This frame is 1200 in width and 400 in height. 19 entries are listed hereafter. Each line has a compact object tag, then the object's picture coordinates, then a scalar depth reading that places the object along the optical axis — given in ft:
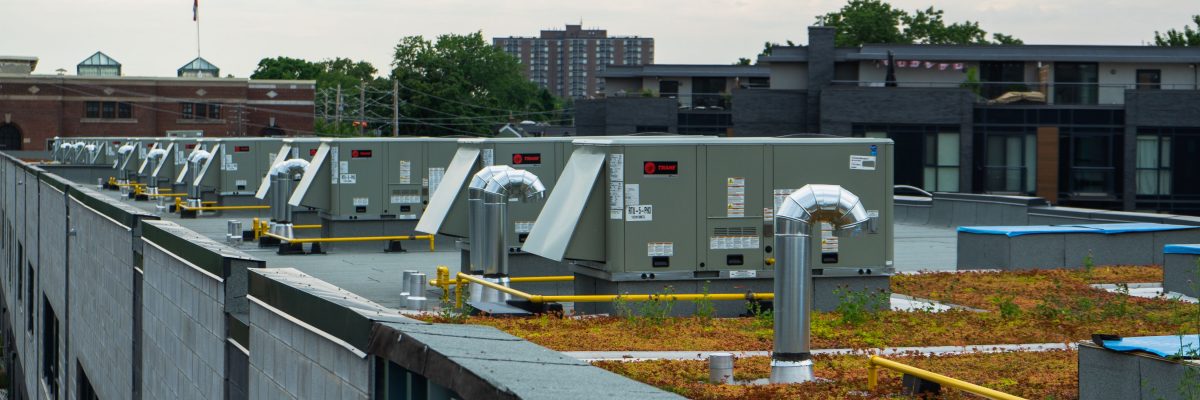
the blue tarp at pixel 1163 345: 34.01
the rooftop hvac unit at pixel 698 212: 59.16
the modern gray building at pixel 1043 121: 175.01
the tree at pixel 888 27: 400.47
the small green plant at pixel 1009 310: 58.18
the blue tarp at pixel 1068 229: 83.46
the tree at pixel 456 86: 479.82
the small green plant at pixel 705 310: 57.11
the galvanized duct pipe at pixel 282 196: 99.04
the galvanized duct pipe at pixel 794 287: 43.21
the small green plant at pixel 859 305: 56.75
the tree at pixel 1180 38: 390.62
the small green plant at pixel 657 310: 55.52
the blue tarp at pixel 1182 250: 66.54
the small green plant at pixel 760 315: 56.65
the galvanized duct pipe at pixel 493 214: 65.82
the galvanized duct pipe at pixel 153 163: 164.76
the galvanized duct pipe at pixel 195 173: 138.23
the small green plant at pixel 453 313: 49.64
